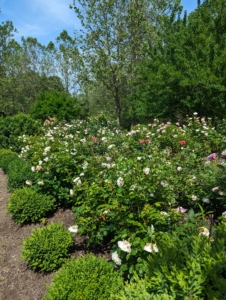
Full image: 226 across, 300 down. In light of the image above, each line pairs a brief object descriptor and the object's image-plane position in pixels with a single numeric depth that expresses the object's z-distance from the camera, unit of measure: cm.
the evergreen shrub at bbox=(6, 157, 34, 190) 468
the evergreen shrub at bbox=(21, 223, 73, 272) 263
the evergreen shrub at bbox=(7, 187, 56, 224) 360
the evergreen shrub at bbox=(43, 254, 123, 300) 180
